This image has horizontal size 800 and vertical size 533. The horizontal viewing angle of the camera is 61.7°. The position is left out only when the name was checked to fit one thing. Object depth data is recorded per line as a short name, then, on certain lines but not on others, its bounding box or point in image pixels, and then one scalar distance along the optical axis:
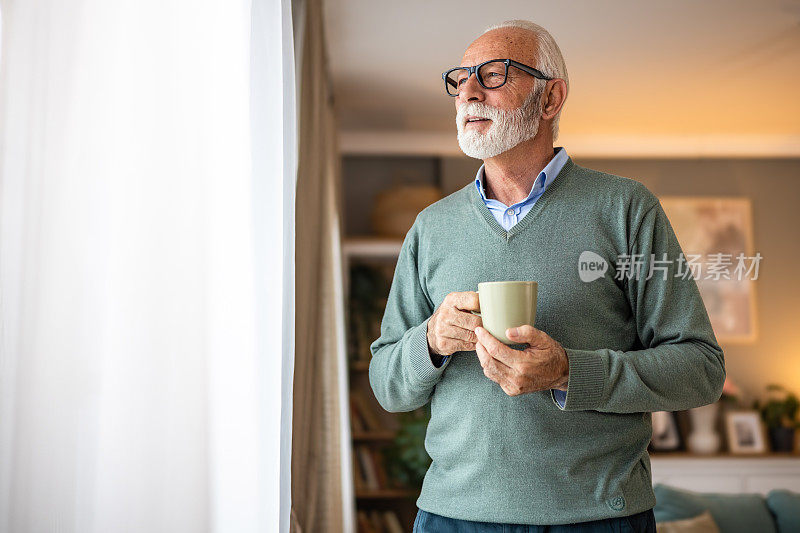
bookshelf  4.13
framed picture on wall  4.68
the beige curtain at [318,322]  1.94
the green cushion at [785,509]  2.86
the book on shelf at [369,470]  4.14
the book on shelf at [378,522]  3.99
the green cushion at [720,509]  2.82
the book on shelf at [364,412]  4.24
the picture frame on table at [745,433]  4.38
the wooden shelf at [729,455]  4.24
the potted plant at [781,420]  4.31
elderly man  1.04
